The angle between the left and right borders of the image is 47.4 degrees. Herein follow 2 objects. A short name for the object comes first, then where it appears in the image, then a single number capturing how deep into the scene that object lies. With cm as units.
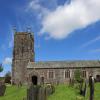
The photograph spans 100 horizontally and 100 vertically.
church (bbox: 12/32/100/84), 2778
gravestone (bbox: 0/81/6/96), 1157
